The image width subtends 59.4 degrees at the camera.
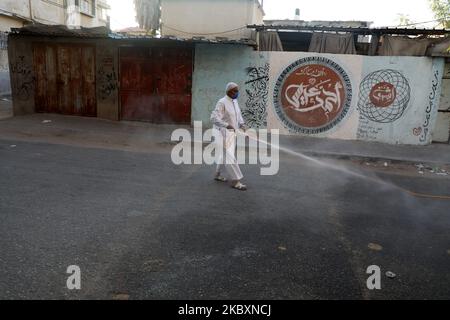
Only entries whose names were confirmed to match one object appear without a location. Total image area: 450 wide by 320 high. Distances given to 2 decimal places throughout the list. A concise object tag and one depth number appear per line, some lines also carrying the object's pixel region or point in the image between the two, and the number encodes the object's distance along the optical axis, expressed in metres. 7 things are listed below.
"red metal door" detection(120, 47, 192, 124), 12.64
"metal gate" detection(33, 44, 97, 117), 13.10
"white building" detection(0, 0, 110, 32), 20.66
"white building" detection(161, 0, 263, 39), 13.98
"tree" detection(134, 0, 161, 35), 18.11
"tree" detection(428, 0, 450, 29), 14.43
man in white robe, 6.57
